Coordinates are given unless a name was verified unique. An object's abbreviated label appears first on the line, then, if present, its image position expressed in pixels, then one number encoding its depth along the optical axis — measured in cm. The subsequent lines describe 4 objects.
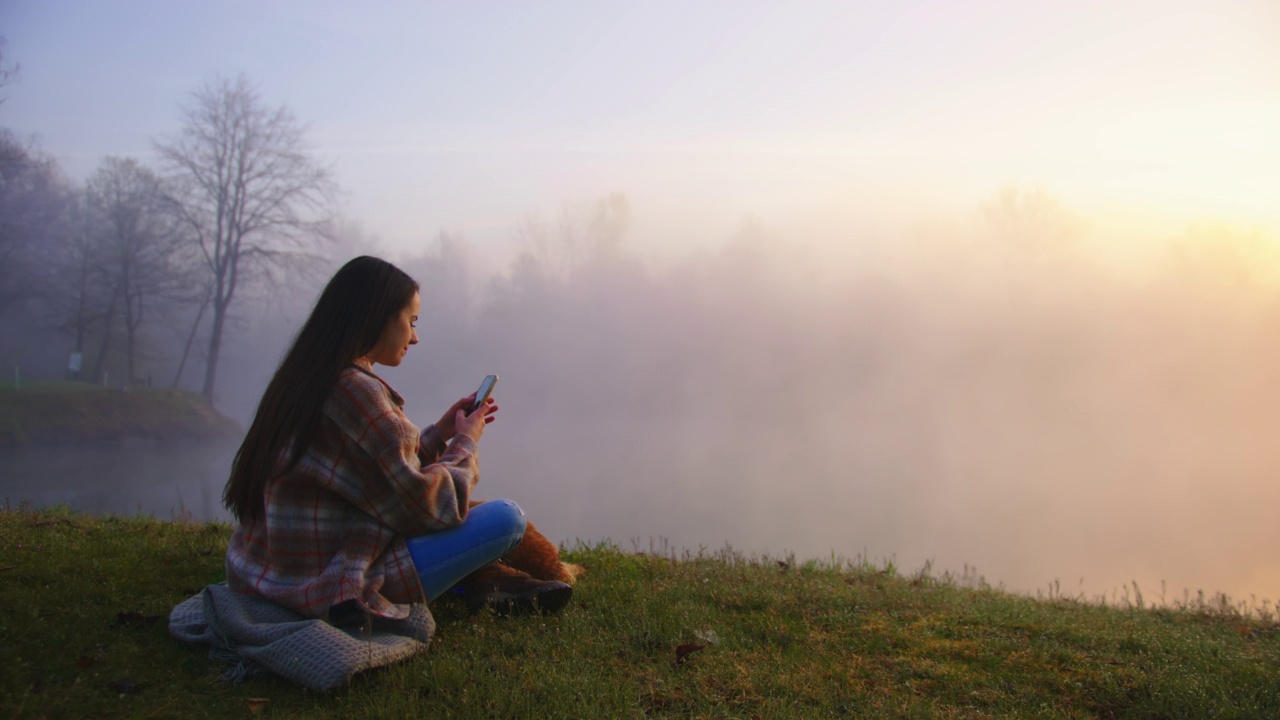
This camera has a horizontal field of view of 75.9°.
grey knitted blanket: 361
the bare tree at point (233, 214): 4394
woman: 383
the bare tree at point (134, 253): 4178
